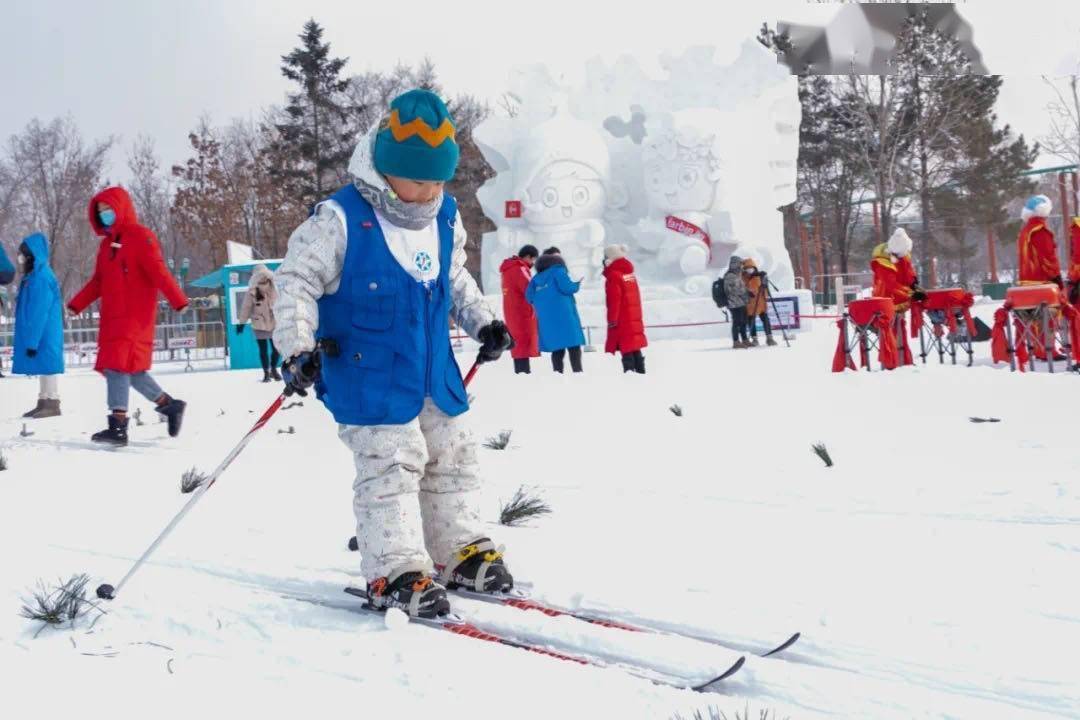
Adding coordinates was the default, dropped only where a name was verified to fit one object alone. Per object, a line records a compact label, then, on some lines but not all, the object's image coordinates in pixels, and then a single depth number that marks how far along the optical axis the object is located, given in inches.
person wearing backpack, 587.2
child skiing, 116.9
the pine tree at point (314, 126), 1425.9
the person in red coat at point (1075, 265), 378.9
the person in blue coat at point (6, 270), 332.5
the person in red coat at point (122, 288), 261.3
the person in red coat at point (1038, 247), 390.0
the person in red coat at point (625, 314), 423.5
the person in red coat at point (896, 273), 420.2
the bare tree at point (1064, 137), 1117.1
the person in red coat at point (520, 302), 462.6
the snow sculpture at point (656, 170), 743.7
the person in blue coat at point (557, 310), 432.5
